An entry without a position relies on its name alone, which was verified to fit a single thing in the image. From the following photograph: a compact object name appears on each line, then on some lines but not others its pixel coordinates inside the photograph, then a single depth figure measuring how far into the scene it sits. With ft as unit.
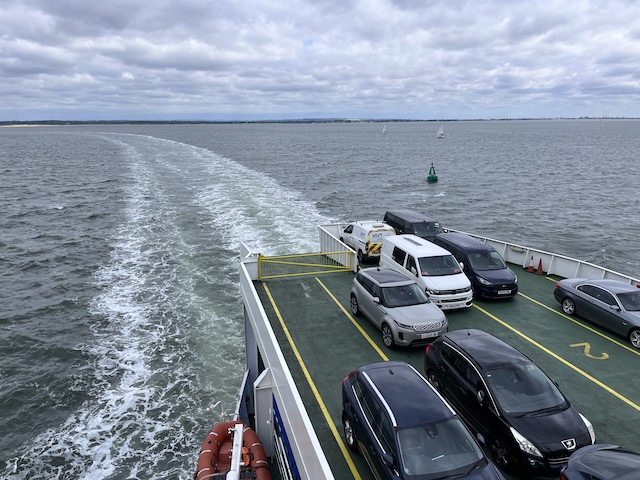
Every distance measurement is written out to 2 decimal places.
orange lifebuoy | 34.19
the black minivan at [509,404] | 24.09
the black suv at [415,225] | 64.07
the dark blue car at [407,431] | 21.47
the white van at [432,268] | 44.96
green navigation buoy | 208.64
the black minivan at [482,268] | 47.75
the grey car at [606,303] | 39.14
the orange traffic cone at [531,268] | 57.85
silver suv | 37.06
